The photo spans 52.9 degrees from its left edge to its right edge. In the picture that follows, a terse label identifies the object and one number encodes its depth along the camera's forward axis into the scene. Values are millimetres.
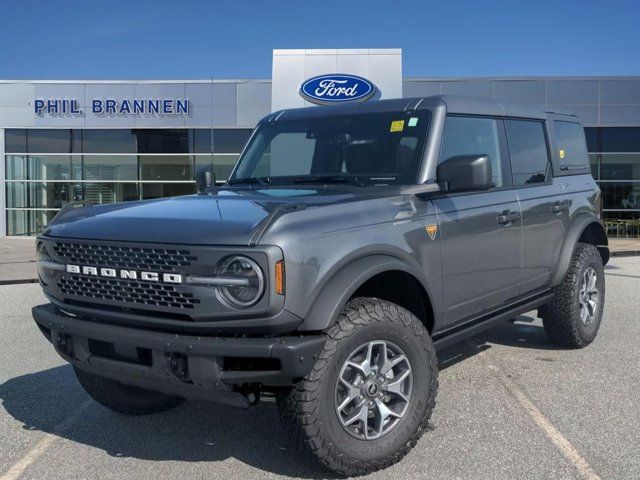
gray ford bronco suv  2881
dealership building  22562
